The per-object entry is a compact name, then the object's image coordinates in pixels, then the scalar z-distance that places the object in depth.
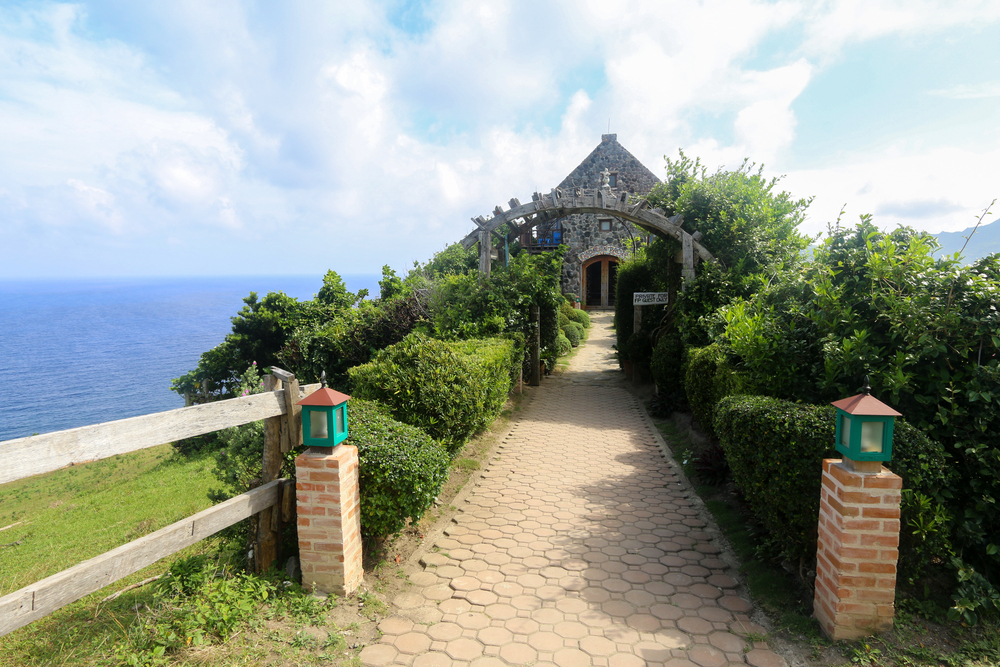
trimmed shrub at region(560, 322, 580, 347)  18.30
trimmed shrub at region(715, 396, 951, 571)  3.21
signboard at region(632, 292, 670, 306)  10.42
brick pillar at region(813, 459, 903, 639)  2.98
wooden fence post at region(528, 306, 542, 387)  11.11
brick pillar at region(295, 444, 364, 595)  3.45
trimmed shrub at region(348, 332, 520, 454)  5.30
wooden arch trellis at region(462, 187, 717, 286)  9.47
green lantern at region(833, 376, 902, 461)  2.94
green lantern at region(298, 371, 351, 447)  3.42
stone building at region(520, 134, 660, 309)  24.34
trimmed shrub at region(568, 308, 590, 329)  20.67
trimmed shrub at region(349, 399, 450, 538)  3.78
